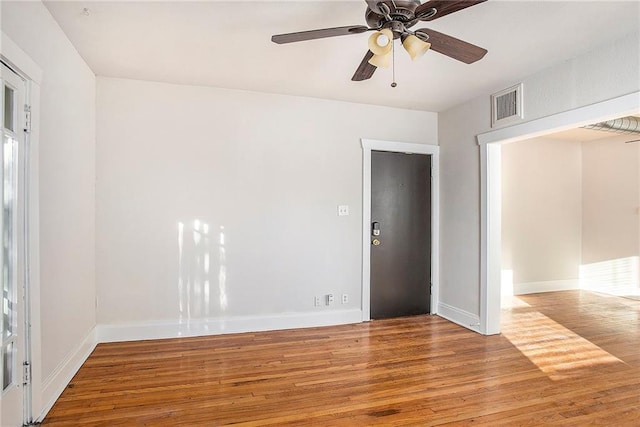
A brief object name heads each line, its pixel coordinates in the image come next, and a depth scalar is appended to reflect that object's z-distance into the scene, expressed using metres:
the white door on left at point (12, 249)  1.95
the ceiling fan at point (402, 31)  1.85
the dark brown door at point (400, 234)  4.47
